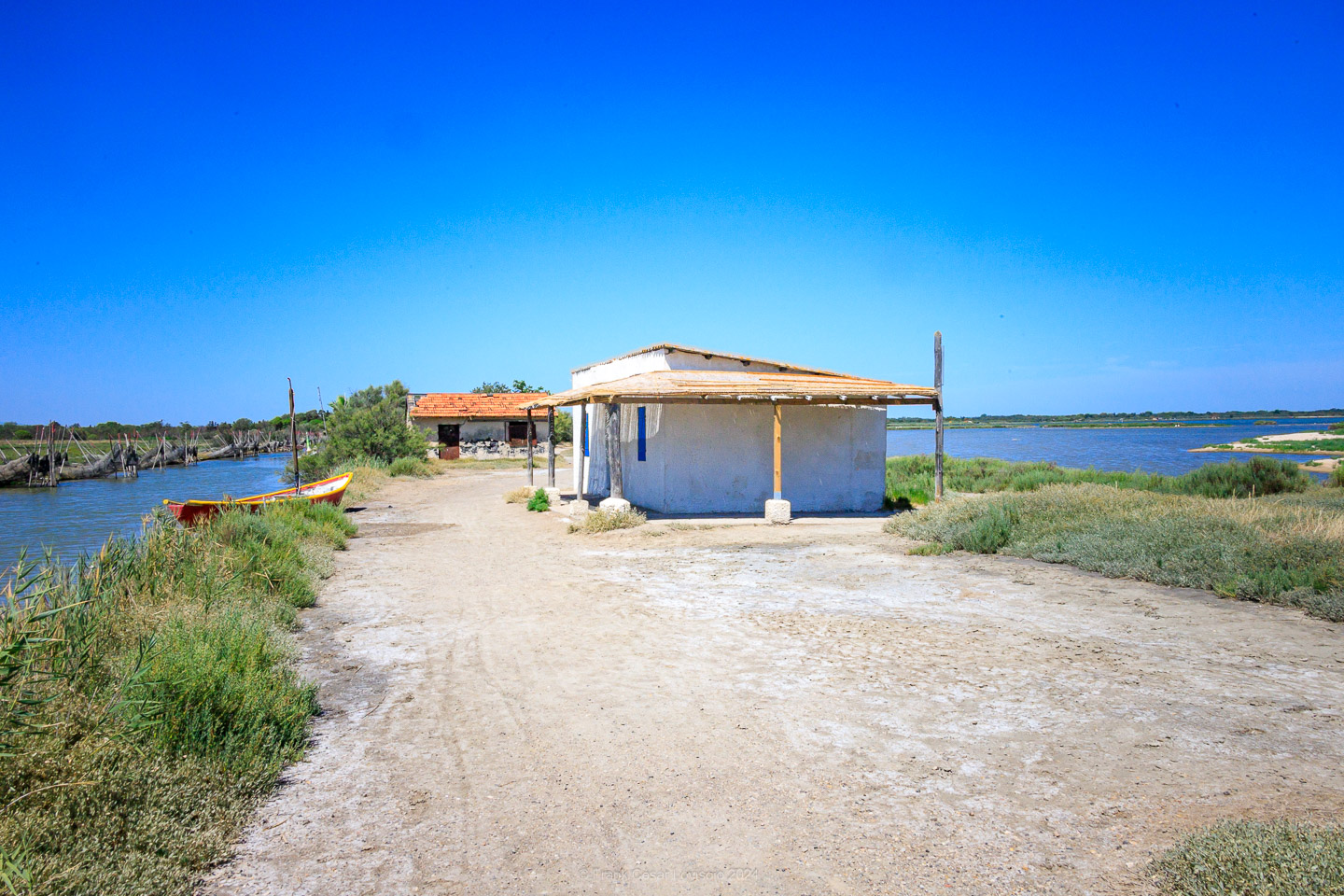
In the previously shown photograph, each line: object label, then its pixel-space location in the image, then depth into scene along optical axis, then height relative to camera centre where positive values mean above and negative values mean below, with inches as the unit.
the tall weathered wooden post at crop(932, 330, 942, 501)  609.9 +13.0
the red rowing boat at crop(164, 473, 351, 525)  520.4 -46.7
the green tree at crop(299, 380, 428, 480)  1243.8 -9.1
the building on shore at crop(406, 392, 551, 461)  1547.7 +20.0
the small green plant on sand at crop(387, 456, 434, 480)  1127.0 -50.8
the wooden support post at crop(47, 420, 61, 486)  1247.5 -36.8
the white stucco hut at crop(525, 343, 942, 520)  571.8 -7.5
